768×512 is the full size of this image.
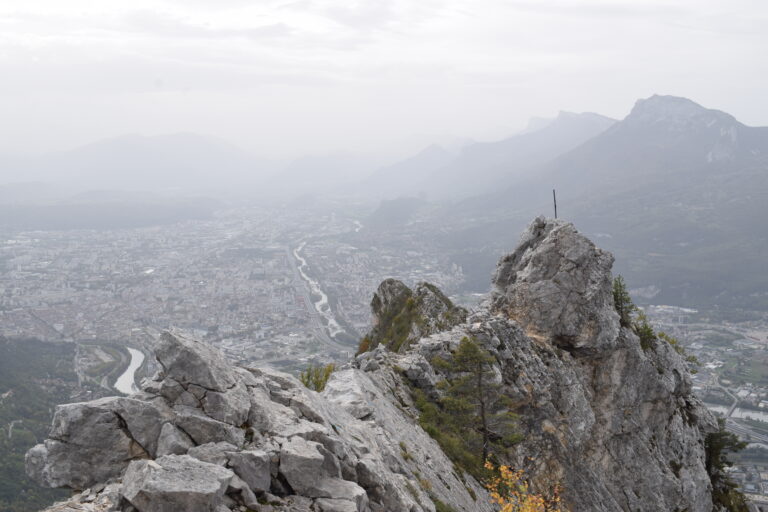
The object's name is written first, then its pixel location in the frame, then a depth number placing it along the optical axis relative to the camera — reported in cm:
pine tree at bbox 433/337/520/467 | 2344
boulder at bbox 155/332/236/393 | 1223
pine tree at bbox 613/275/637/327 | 3669
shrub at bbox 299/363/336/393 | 2302
